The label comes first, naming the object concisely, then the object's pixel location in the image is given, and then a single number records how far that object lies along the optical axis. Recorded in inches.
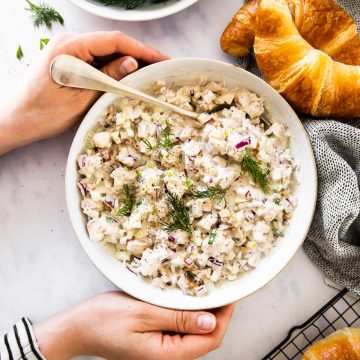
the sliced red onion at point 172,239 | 23.9
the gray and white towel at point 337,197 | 24.2
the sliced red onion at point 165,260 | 24.0
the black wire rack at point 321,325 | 26.0
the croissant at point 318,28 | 23.7
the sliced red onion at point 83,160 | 24.2
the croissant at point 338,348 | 24.4
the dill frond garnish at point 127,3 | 25.0
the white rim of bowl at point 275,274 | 23.8
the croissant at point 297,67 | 23.0
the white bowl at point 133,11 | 24.2
